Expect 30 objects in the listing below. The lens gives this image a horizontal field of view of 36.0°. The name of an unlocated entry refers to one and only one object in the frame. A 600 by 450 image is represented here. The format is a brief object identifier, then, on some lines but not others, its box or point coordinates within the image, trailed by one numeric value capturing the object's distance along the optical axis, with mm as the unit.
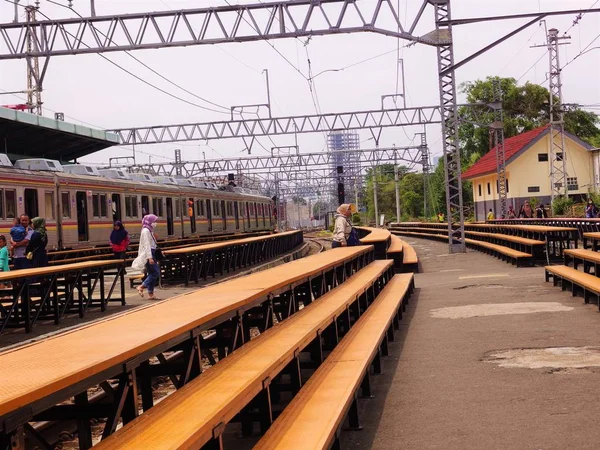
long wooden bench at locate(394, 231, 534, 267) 20062
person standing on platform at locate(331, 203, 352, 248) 16203
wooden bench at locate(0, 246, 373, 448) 3154
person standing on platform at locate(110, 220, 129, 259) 22125
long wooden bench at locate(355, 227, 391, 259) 19672
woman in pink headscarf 16148
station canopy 29281
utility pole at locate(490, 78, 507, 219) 37344
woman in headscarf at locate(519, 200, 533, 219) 40062
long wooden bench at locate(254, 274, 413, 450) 4734
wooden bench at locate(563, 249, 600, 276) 12538
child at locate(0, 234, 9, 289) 15641
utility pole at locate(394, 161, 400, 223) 63972
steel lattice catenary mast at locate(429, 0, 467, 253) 24797
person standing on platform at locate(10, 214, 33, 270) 15852
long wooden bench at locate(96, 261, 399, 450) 3632
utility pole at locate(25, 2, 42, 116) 35869
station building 55438
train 23219
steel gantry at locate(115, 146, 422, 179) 64875
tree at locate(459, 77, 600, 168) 83750
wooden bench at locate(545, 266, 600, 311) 11552
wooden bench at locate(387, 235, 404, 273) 20781
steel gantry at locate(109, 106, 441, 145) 45531
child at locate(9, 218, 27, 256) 15977
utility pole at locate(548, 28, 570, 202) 42225
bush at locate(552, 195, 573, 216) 45875
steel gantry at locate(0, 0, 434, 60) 22609
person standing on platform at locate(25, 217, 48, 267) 15305
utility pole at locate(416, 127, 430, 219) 59719
